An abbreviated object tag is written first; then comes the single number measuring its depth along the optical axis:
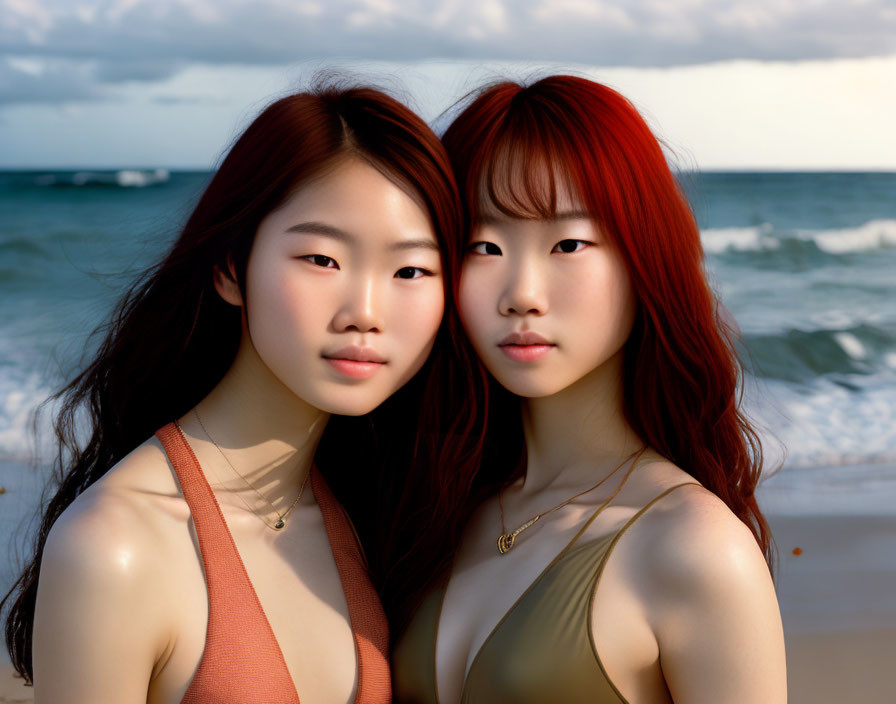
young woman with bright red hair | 2.27
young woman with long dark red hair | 2.20
